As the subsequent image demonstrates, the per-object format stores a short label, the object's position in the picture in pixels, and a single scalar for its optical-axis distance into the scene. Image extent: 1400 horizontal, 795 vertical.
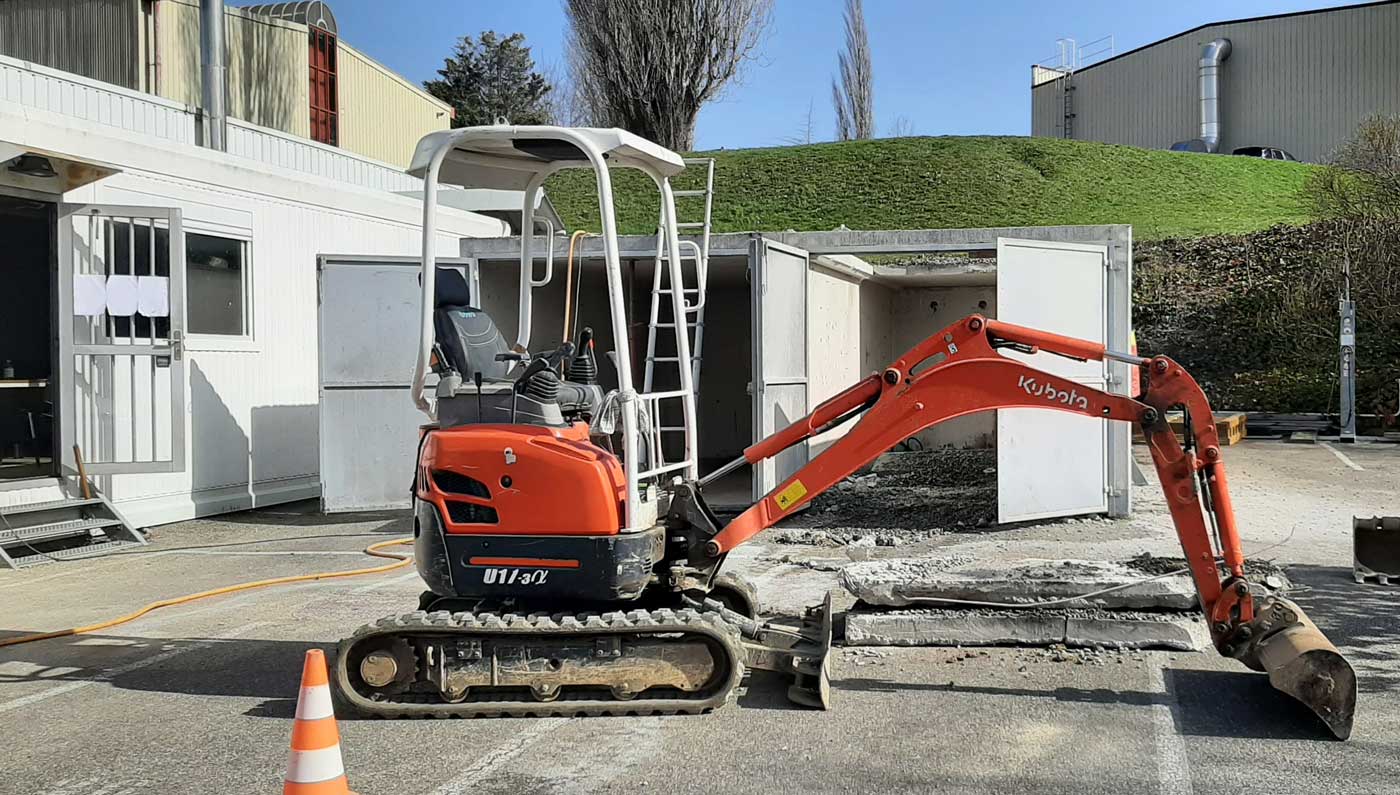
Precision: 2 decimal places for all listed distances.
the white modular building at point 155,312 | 11.22
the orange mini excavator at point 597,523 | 5.79
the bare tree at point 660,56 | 42.62
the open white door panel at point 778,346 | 12.20
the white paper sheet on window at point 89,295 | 11.17
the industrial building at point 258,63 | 23.75
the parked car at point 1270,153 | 41.22
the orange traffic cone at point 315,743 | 4.09
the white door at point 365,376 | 13.01
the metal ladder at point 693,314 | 8.71
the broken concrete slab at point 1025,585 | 7.12
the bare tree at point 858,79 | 50.69
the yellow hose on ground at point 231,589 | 7.61
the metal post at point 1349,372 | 18.89
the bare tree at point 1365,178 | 23.50
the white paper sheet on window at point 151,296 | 11.37
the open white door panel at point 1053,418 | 11.64
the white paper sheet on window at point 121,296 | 11.27
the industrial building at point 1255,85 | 39.34
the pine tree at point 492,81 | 52.16
